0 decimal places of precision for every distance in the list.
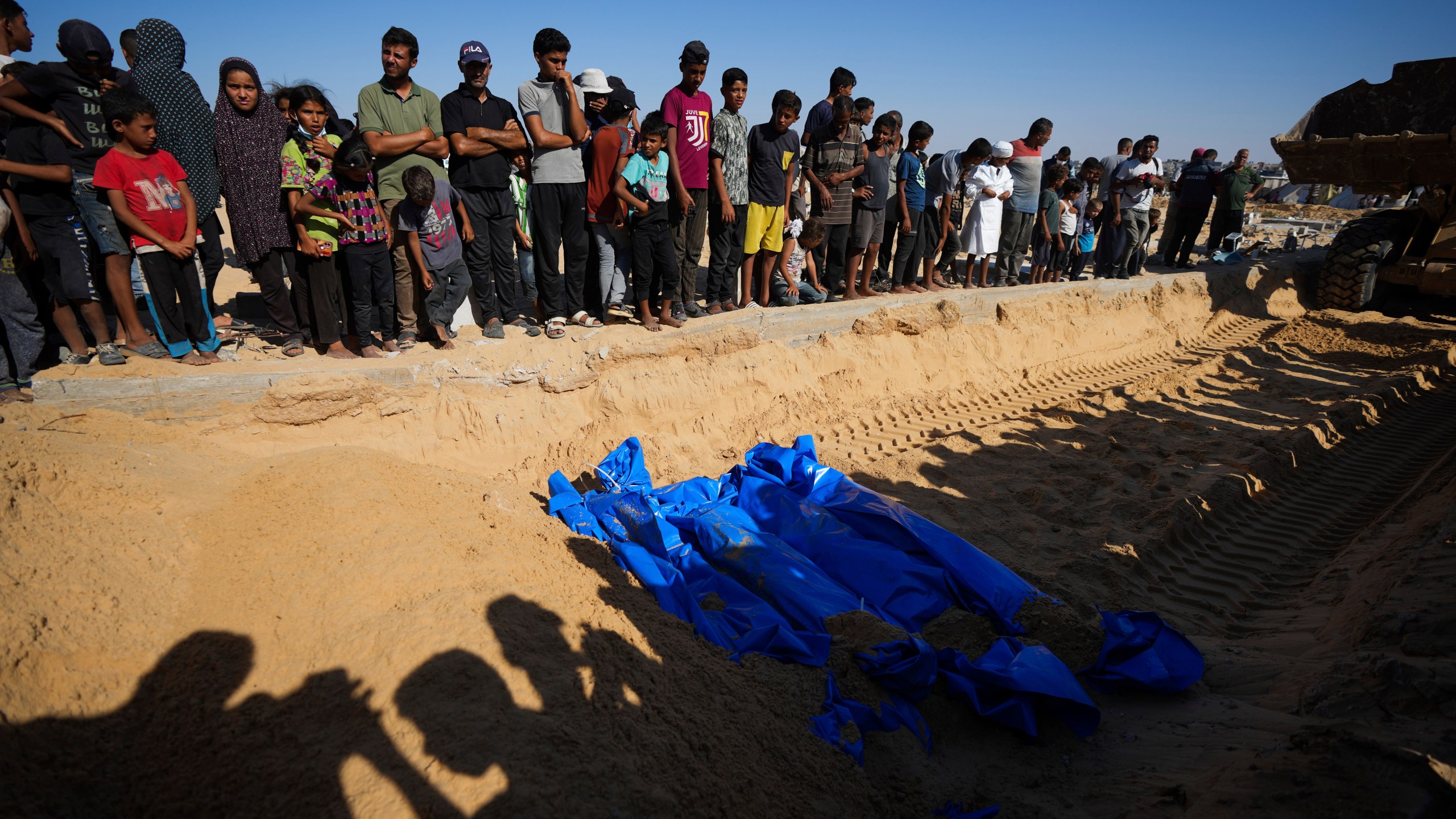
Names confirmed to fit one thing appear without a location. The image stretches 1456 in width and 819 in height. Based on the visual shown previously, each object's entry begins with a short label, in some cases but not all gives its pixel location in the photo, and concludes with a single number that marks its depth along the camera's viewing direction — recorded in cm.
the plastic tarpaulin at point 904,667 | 236
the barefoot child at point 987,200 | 691
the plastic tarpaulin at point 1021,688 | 229
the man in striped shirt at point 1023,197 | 715
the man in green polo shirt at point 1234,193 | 934
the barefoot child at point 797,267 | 588
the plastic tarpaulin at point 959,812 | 196
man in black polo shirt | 436
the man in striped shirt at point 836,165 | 561
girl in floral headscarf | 406
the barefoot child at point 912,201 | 638
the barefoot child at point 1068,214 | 802
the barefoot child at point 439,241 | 407
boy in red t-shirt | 347
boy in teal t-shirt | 460
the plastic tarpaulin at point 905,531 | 277
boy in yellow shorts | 530
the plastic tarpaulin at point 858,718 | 216
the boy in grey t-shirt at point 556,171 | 445
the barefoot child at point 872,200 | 584
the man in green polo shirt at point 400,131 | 411
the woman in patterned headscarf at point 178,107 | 405
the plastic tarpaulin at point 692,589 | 250
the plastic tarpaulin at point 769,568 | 274
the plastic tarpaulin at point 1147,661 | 245
